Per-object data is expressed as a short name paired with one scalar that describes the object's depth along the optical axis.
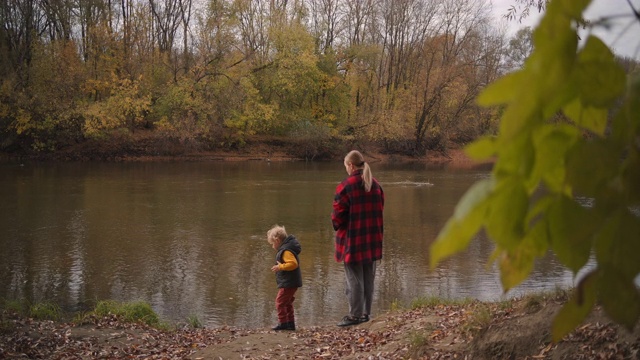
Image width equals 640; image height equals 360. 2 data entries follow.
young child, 7.14
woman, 6.73
